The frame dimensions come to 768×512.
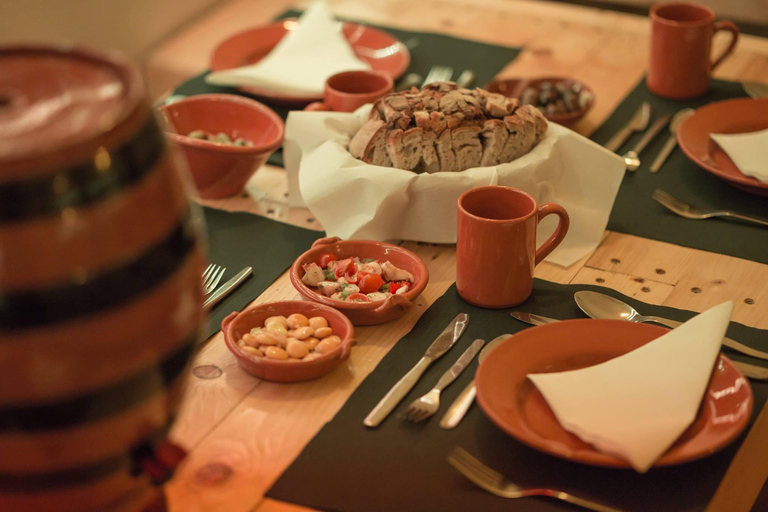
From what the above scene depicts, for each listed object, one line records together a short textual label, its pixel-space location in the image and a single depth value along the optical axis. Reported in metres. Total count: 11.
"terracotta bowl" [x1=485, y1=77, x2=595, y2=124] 1.48
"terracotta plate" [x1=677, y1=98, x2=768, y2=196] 1.30
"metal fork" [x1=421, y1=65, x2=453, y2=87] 1.59
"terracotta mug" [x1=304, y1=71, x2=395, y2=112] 1.32
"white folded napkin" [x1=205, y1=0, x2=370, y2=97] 1.51
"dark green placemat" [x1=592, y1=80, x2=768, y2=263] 1.15
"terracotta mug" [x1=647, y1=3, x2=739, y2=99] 1.50
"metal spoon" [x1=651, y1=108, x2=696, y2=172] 1.35
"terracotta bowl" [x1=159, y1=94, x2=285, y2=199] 1.21
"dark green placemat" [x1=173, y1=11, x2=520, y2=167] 1.59
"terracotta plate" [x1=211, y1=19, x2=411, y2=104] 1.65
